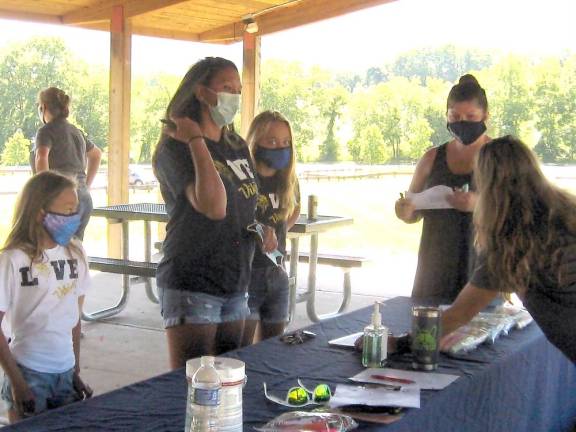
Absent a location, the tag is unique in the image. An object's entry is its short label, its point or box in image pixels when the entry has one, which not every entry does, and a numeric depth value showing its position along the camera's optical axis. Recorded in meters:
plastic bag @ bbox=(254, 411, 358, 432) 1.41
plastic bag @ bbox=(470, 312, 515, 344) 2.23
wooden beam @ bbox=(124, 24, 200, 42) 8.09
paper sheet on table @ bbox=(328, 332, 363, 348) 2.10
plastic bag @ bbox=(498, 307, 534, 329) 2.42
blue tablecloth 1.48
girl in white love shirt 2.05
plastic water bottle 1.27
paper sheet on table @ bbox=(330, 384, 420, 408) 1.58
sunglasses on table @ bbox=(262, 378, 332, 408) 1.58
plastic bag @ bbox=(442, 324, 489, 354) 2.04
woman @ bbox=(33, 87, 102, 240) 4.88
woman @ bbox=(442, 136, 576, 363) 1.92
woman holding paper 2.68
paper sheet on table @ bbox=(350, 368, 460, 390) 1.74
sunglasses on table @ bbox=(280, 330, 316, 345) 2.11
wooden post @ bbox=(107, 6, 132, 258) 7.45
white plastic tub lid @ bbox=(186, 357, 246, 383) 1.33
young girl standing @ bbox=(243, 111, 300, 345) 2.65
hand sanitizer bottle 1.90
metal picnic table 5.05
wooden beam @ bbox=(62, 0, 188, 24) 7.16
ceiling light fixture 7.75
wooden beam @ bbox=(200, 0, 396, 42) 7.55
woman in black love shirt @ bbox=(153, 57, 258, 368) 2.10
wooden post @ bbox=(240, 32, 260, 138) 8.33
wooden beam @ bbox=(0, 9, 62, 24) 7.08
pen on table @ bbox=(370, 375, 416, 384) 1.76
